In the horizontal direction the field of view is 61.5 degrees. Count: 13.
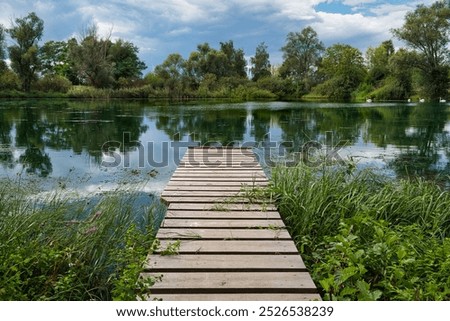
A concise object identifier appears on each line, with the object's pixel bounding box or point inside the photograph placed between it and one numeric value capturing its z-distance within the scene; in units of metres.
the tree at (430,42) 24.81
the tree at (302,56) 40.12
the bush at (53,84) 29.31
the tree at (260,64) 40.03
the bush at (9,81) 25.55
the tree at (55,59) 31.12
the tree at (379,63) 36.53
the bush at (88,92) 28.61
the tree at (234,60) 37.22
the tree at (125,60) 34.44
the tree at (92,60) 29.89
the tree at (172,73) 32.41
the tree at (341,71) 37.84
